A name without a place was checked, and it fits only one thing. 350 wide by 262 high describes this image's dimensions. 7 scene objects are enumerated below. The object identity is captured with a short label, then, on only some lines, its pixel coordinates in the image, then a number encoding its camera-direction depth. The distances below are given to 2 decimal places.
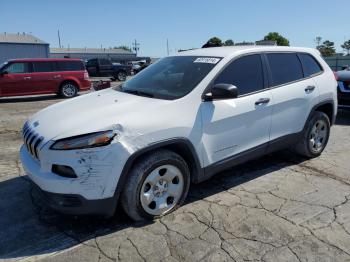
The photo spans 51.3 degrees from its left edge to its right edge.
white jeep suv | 3.22
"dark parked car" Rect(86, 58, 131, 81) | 27.86
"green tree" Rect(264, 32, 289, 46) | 60.92
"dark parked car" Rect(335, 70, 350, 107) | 8.76
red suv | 14.04
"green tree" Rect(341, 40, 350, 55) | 80.96
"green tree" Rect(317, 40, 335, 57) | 67.39
